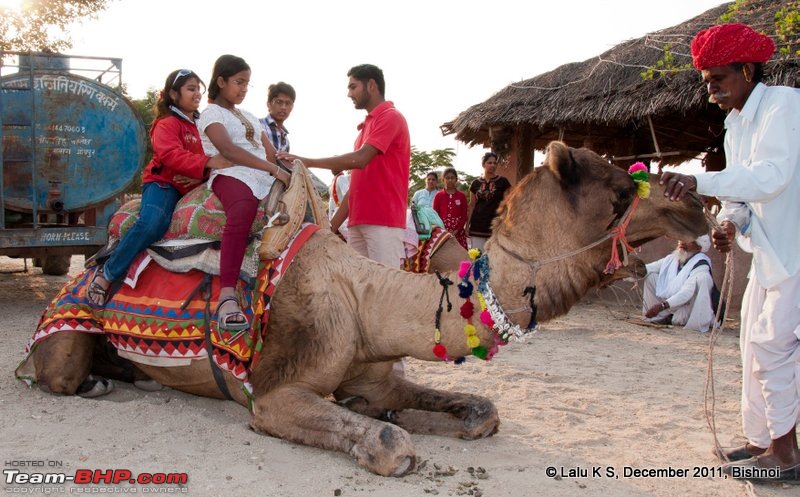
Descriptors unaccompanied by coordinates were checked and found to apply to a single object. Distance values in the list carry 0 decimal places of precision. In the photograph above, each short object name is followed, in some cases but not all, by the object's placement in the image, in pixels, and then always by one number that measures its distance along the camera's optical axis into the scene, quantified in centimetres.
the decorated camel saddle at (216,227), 397
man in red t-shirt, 498
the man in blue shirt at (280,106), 695
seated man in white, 866
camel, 334
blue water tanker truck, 823
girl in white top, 385
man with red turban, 341
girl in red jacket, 425
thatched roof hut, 1084
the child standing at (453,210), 1031
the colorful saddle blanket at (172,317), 387
